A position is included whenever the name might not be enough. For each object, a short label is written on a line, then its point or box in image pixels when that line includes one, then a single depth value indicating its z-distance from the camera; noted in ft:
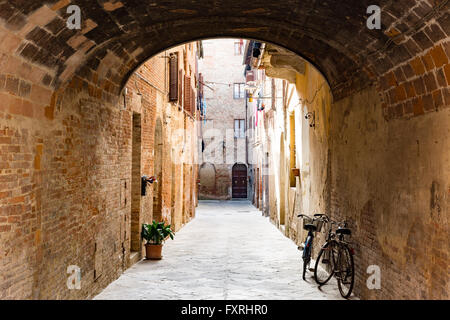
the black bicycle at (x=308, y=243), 27.37
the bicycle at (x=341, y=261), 23.01
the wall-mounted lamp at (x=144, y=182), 33.72
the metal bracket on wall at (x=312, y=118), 33.34
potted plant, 33.47
